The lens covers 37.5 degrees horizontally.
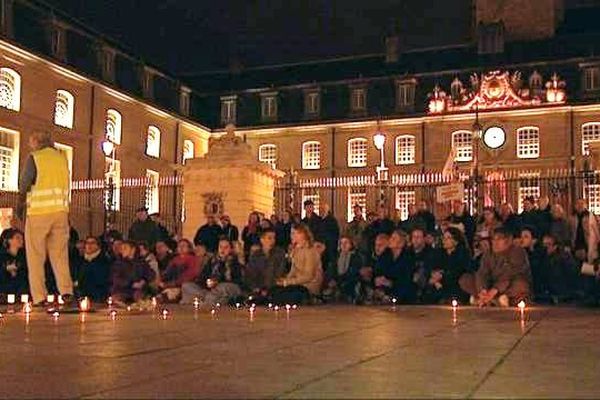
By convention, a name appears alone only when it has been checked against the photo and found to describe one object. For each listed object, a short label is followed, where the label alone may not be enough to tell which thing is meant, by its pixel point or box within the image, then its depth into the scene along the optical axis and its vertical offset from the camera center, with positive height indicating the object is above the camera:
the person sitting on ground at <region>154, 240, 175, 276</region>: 14.94 -0.20
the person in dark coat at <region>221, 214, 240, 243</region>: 15.90 +0.25
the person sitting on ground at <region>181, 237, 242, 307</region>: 12.61 -0.57
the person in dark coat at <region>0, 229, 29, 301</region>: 13.20 -0.40
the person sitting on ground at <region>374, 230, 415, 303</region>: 13.23 -0.46
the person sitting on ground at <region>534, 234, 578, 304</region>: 13.11 -0.42
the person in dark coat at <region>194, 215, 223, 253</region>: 15.75 +0.16
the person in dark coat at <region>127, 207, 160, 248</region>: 17.06 +0.28
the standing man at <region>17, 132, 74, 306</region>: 9.55 +0.35
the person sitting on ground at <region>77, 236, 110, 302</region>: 13.23 -0.48
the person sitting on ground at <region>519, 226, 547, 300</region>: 13.25 -0.22
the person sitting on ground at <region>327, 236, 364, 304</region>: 13.68 -0.48
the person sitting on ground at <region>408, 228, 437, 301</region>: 13.20 -0.25
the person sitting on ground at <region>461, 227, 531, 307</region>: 11.78 -0.39
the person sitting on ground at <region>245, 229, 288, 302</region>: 13.02 -0.33
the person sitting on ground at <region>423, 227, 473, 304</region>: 12.99 -0.38
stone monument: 19.05 +1.32
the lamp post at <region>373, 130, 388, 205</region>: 20.86 +1.54
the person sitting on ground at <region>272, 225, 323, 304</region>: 12.52 -0.37
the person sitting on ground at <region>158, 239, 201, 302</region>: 13.62 -0.42
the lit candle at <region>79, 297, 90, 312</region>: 10.02 -0.72
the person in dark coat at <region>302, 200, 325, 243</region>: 16.05 +0.43
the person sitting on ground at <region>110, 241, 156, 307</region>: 12.75 -0.49
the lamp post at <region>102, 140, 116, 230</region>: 24.31 +1.27
